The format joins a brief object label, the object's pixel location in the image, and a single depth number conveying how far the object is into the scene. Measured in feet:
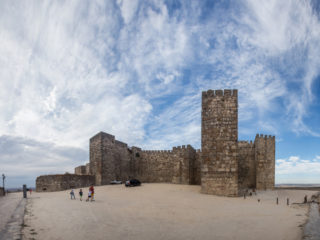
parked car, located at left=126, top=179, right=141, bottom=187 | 83.20
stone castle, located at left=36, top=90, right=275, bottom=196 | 62.44
